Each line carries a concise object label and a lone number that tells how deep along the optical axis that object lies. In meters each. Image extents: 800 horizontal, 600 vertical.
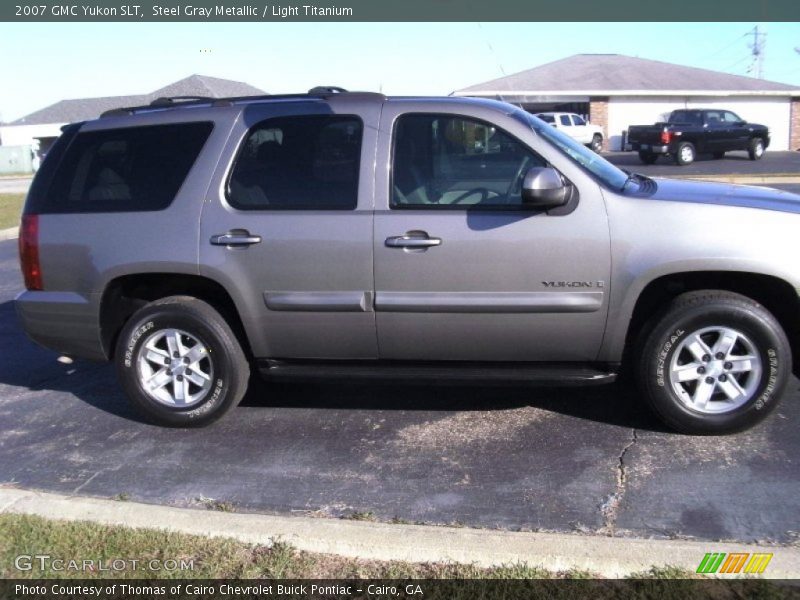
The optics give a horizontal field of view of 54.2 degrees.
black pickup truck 26.94
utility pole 68.50
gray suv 4.20
